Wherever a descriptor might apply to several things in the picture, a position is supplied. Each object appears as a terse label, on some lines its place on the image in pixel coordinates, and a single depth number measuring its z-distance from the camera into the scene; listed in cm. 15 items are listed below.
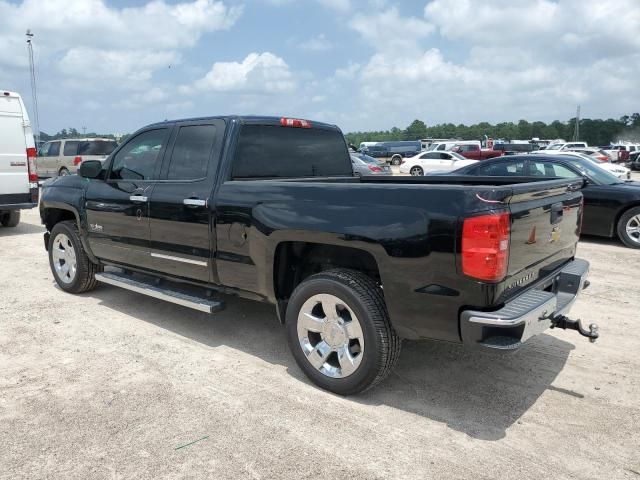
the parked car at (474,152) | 4000
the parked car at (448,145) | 4216
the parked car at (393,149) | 5394
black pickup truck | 304
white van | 1010
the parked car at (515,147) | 4752
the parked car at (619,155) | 3935
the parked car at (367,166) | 2192
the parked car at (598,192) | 884
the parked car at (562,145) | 4428
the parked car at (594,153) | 2949
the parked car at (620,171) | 1716
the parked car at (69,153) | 2138
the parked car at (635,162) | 3347
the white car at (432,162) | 2992
